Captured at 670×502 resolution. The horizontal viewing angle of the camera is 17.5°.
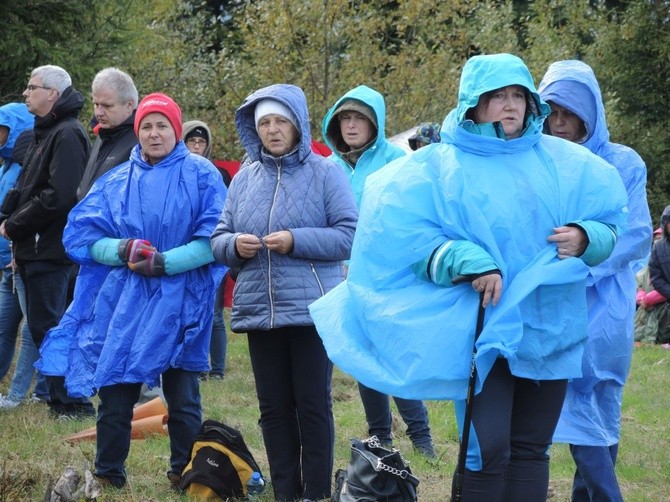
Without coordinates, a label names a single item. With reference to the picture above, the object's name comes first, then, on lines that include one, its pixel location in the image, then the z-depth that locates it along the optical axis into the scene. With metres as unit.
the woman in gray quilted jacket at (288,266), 10.07
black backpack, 10.72
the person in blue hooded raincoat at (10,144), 16.29
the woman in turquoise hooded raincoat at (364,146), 13.16
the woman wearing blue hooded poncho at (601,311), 9.21
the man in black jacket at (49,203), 14.23
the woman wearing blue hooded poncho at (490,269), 7.74
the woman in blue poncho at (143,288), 10.72
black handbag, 9.46
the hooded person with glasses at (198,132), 17.30
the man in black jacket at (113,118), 12.26
